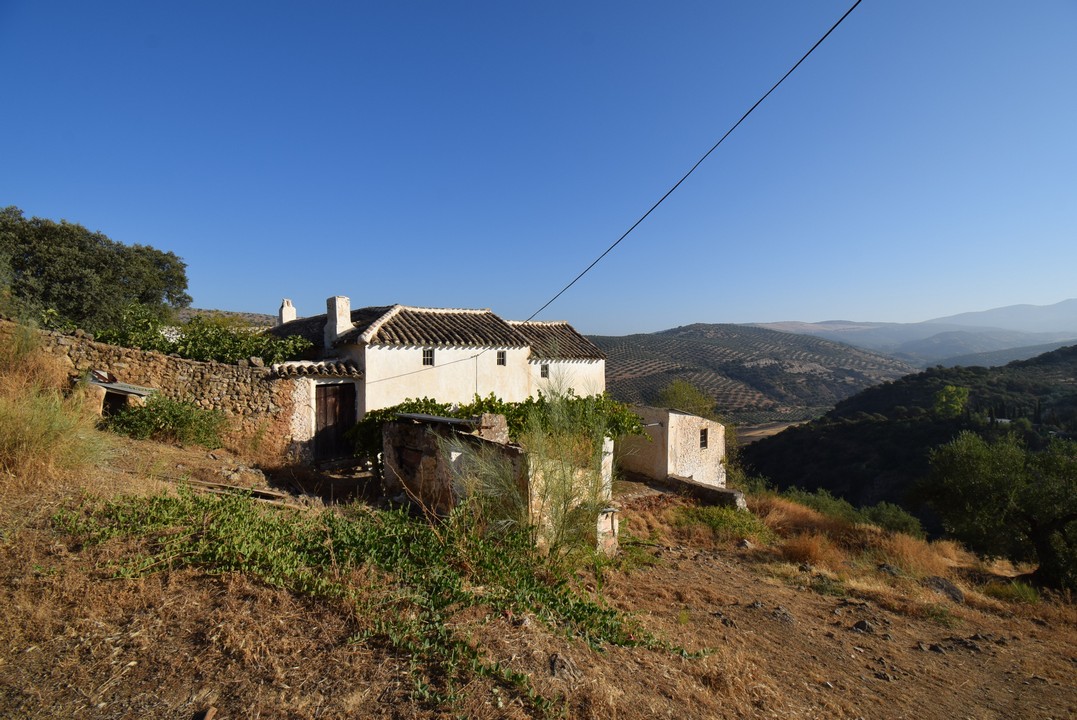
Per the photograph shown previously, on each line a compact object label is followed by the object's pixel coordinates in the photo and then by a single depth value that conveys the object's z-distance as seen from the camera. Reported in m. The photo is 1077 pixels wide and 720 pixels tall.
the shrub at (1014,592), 8.16
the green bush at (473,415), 10.83
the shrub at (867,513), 14.81
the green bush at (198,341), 10.07
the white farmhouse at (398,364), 11.38
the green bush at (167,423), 8.24
